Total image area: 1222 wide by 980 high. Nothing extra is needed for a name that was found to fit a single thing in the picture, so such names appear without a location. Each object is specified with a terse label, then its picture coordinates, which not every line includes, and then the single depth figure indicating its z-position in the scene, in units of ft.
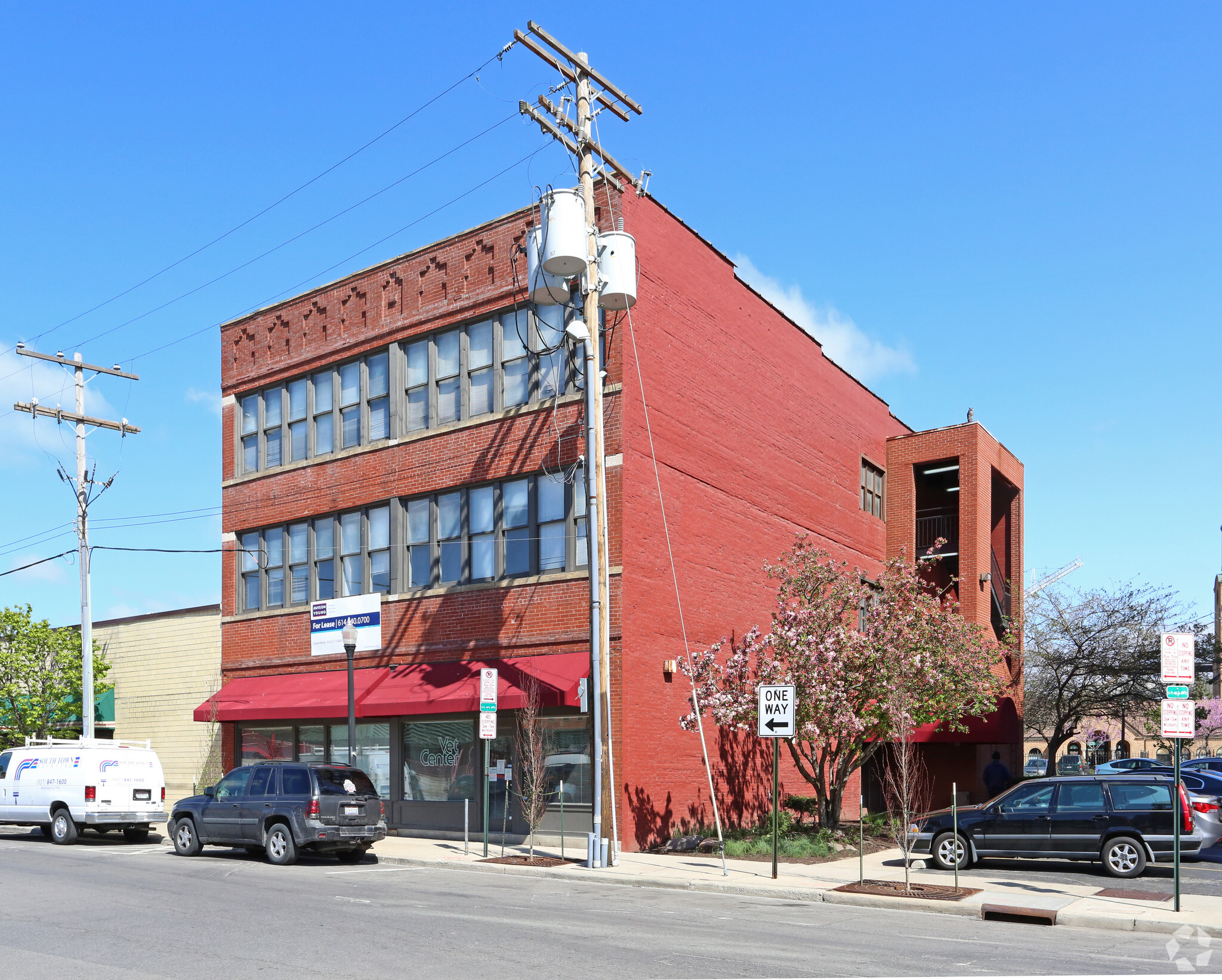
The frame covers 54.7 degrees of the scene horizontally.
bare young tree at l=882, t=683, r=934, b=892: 54.24
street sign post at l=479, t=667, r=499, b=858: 68.49
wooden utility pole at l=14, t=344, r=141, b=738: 101.09
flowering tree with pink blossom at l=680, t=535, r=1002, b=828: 72.54
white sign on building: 88.69
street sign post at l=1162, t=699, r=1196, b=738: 46.78
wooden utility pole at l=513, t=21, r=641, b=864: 66.39
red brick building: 77.00
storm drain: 46.29
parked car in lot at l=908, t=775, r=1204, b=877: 59.93
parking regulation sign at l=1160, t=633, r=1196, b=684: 46.80
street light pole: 76.33
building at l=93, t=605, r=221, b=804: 117.29
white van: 80.69
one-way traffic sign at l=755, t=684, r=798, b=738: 57.62
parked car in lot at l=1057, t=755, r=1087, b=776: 177.88
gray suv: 64.28
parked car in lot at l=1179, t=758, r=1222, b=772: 125.70
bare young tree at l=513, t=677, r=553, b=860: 68.74
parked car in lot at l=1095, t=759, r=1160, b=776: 122.11
